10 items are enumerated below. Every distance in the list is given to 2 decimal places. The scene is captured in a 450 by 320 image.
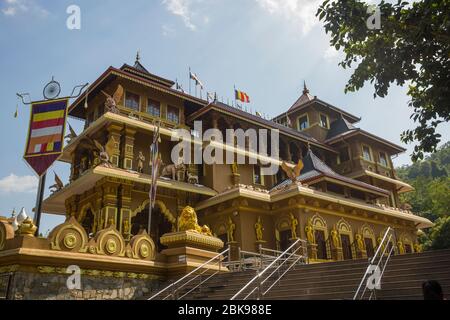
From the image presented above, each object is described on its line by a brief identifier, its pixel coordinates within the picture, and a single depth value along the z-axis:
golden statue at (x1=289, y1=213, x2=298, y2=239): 20.23
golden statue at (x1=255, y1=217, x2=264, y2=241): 20.58
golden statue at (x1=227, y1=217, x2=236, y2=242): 20.42
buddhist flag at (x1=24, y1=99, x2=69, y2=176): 11.24
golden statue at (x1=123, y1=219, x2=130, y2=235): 19.45
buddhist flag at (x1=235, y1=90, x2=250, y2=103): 31.06
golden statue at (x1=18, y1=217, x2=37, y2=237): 8.98
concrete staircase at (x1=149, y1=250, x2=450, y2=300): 8.43
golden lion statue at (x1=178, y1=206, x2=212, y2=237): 11.98
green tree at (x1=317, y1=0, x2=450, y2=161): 9.87
